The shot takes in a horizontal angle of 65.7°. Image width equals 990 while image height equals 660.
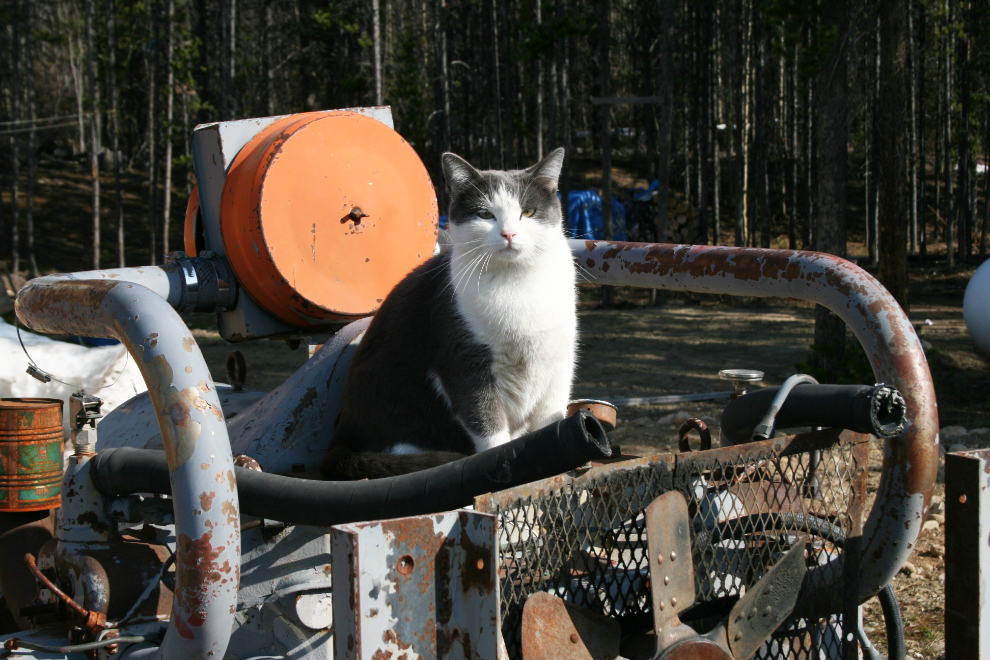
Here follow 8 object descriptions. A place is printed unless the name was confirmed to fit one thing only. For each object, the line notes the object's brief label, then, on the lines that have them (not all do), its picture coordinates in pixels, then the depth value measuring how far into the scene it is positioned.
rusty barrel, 2.09
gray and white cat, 2.11
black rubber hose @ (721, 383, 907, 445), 1.60
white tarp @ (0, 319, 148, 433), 5.92
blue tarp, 19.53
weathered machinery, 1.26
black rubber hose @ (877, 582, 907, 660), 1.96
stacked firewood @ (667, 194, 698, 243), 18.67
